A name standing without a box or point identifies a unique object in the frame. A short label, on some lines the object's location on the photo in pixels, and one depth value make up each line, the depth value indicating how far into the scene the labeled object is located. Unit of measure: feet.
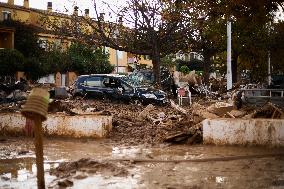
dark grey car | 67.00
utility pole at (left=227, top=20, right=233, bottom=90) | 62.49
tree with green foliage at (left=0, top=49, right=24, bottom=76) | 130.21
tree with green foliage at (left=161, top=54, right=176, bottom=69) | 219.14
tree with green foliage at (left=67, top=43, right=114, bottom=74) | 155.63
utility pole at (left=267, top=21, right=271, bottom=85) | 100.53
